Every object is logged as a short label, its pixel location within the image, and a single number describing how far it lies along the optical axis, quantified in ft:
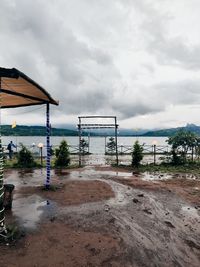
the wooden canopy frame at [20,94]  19.06
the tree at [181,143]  57.28
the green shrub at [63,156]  52.69
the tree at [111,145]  89.16
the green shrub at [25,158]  51.17
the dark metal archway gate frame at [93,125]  56.50
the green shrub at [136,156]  54.50
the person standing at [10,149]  62.16
